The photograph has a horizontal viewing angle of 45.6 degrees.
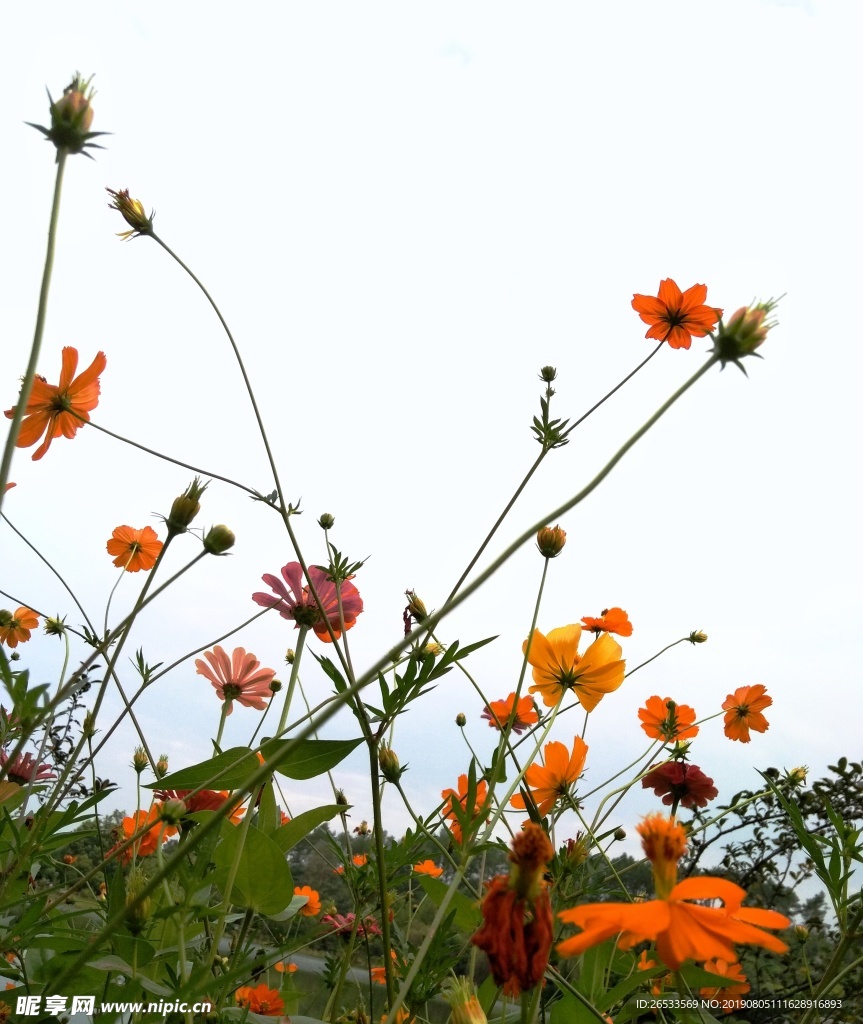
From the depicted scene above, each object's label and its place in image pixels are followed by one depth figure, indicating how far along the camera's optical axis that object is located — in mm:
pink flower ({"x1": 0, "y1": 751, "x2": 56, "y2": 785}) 597
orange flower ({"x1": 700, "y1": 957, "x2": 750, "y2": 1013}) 551
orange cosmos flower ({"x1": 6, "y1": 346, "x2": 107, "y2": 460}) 500
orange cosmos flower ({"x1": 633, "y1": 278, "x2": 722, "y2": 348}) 659
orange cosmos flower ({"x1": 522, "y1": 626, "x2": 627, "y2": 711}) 606
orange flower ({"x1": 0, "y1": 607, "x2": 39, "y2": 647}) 755
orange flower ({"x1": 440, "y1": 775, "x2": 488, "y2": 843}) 529
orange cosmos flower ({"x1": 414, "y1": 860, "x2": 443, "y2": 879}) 794
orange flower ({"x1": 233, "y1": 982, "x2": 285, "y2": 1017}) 574
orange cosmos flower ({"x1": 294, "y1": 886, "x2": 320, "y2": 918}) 756
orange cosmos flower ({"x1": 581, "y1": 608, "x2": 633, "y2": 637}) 666
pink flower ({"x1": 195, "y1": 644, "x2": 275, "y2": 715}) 625
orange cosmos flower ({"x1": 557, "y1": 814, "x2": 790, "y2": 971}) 218
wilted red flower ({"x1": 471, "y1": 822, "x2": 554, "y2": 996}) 239
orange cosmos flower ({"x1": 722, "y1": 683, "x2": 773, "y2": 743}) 805
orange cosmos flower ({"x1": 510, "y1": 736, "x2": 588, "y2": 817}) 584
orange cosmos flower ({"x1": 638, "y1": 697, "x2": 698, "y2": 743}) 695
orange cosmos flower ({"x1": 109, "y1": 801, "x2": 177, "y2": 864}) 575
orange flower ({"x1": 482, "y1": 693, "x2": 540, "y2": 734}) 701
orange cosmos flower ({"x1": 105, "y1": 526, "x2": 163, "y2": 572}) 691
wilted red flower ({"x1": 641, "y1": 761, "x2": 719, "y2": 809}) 745
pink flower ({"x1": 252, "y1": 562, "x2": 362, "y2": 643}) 527
